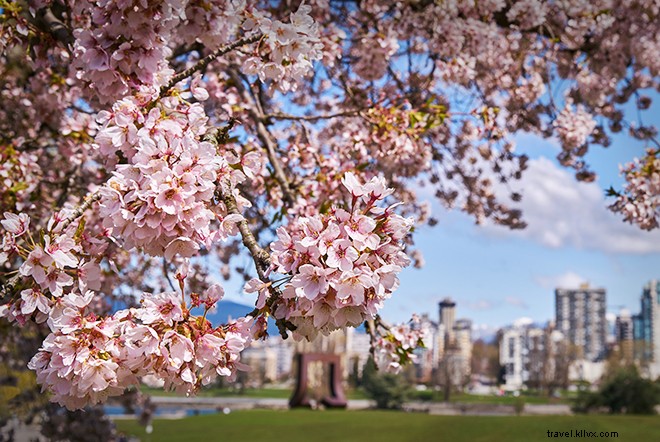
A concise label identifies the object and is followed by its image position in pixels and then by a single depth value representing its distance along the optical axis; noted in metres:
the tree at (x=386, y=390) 35.09
